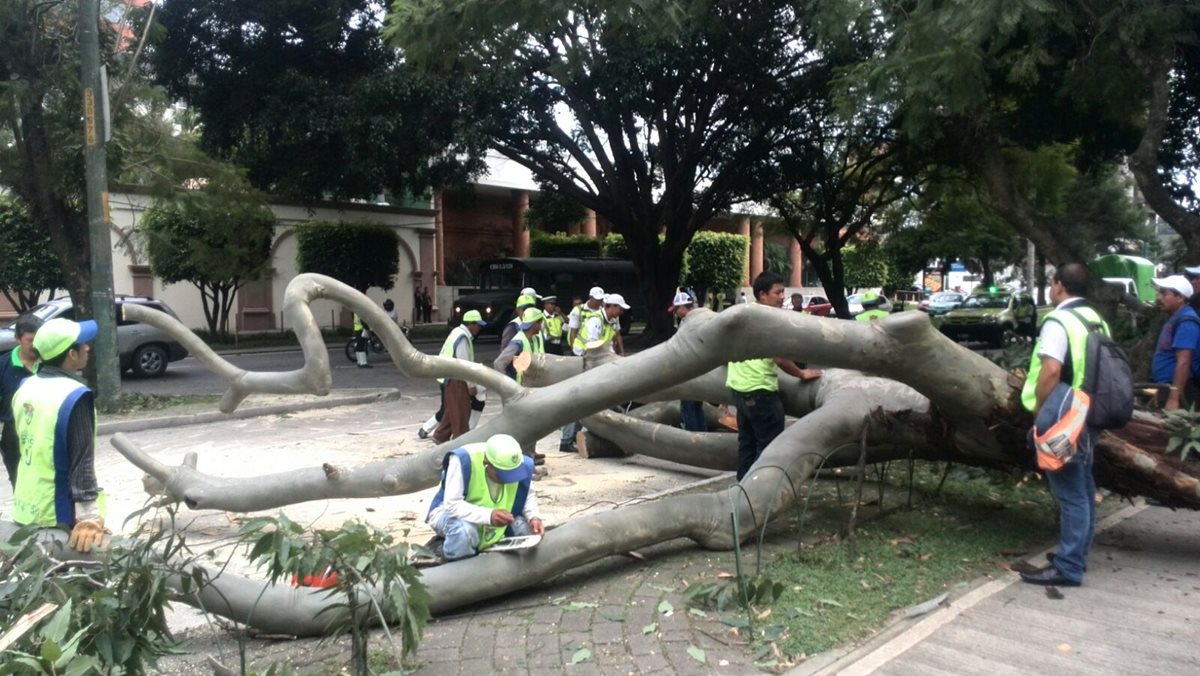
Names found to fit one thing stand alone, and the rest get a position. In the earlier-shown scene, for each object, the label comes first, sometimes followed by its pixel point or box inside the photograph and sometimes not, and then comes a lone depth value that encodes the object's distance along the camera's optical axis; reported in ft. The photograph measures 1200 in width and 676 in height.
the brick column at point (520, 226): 131.85
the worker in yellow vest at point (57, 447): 13.38
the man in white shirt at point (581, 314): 37.67
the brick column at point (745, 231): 162.74
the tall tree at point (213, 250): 77.61
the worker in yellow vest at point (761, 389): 21.76
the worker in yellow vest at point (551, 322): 42.47
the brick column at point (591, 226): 143.64
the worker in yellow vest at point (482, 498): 15.76
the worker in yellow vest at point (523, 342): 29.73
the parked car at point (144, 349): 57.52
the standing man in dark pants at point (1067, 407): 16.66
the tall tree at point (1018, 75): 34.01
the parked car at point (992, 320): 77.30
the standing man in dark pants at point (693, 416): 30.14
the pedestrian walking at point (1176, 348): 21.47
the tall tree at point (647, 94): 46.34
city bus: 88.17
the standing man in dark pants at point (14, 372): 16.21
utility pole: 37.93
